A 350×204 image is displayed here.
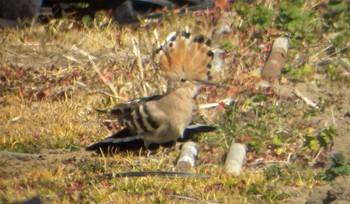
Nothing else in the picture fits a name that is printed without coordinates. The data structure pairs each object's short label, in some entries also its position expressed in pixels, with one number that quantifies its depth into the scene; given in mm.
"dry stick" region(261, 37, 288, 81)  15523
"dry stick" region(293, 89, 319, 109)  14648
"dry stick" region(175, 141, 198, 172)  11992
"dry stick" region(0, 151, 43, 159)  12664
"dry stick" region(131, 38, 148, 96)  14852
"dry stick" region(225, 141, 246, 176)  11867
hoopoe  13148
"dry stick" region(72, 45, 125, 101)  14894
